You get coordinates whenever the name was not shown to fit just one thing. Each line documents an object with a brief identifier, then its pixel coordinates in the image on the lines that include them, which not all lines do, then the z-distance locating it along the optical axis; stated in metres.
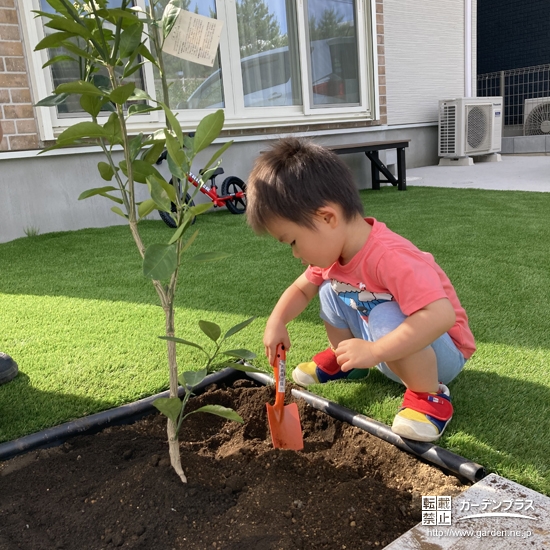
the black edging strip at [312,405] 1.16
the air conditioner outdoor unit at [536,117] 9.38
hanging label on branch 1.02
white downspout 8.49
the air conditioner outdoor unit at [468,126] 7.72
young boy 1.24
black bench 5.24
